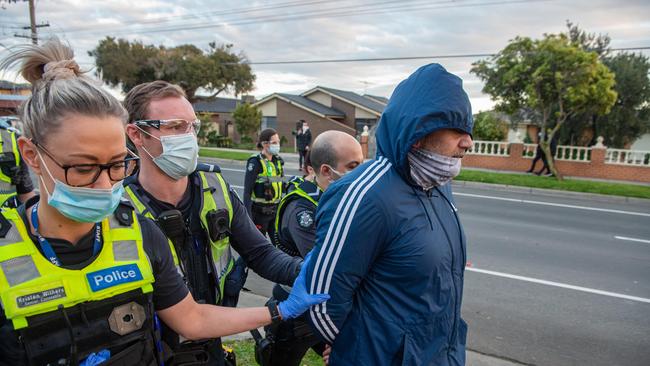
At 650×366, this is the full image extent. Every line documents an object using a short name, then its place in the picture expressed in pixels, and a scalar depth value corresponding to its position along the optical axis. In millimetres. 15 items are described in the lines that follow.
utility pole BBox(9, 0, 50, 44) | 24984
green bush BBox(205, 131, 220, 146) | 29469
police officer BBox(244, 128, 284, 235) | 5172
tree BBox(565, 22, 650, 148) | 23891
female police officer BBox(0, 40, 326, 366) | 1279
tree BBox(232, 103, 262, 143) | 30453
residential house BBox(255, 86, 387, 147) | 33375
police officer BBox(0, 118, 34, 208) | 3426
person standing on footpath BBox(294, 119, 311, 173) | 16905
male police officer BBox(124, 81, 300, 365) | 1950
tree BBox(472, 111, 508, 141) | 24766
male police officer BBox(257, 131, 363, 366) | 2506
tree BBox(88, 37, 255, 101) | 32219
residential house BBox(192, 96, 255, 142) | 39831
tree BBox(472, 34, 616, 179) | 13414
